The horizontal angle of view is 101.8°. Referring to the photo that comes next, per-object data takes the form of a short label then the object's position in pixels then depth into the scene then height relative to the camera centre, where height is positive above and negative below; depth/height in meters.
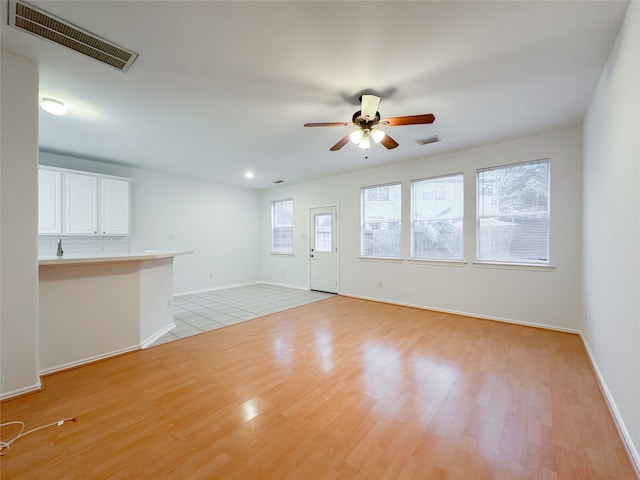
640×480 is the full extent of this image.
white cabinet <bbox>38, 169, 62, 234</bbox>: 4.03 +0.58
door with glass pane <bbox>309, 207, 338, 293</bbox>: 6.16 -0.25
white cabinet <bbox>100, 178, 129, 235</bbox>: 4.65 +0.60
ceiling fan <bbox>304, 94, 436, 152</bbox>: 2.46 +1.17
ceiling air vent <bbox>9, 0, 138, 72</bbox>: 1.72 +1.48
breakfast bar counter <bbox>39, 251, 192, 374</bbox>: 2.45 -0.71
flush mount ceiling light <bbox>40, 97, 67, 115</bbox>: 2.68 +1.40
